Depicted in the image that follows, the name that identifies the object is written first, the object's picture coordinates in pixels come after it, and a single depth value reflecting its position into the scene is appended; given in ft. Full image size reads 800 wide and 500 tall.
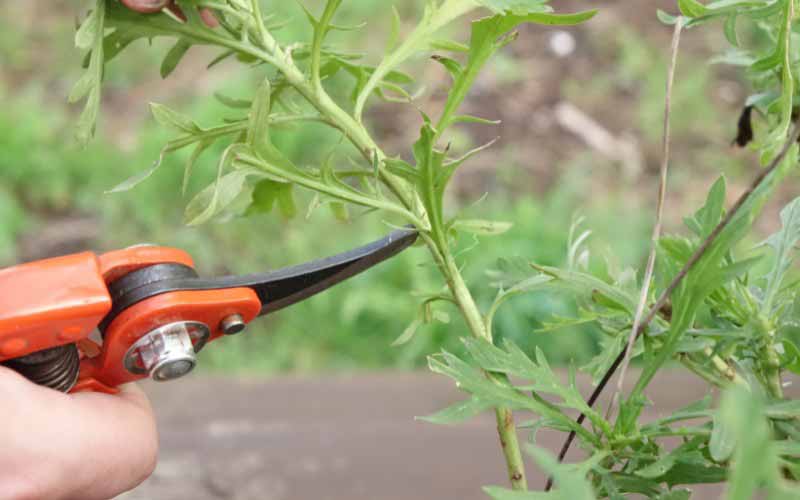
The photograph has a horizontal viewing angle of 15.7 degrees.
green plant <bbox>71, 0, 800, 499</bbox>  2.18
